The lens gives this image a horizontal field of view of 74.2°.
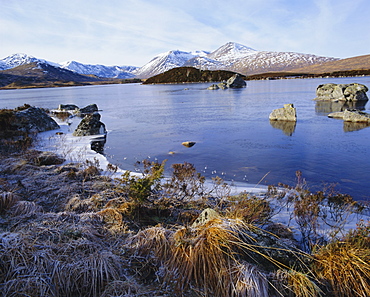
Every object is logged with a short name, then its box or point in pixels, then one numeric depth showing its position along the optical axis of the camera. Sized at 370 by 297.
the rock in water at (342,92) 27.02
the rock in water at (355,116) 15.80
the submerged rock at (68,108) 28.64
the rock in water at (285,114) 17.11
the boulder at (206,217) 3.60
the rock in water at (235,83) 61.50
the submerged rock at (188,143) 11.81
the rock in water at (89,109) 25.45
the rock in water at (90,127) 14.77
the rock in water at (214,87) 56.86
